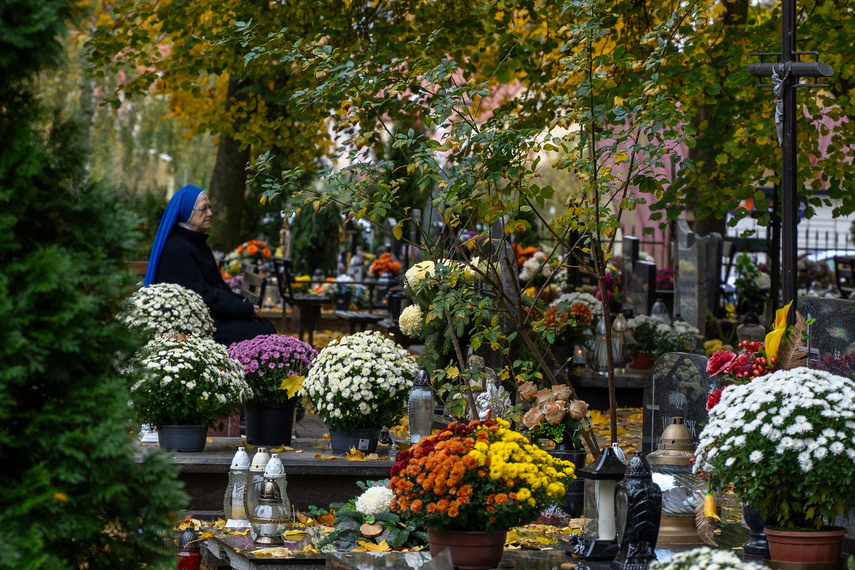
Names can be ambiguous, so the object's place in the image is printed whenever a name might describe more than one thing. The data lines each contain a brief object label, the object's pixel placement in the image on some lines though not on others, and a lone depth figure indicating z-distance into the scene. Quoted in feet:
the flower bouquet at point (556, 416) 38.78
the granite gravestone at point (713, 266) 104.06
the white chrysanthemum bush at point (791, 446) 26.76
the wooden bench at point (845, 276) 123.18
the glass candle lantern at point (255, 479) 34.88
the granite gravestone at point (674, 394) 43.73
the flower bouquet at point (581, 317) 74.56
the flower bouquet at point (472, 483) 27.07
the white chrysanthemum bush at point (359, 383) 43.93
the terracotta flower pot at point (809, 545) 27.76
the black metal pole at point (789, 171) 35.60
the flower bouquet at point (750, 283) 107.96
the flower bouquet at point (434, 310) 41.52
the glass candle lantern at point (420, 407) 44.65
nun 56.90
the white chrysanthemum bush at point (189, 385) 42.14
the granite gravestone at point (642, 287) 96.64
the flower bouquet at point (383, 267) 115.65
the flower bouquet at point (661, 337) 78.54
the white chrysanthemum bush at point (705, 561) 21.33
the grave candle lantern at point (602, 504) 30.22
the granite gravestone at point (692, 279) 88.94
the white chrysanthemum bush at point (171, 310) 50.60
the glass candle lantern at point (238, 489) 37.19
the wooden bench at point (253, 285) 81.46
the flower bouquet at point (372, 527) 33.63
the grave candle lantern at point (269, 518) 33.76
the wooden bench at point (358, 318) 90.94
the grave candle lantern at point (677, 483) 32.40
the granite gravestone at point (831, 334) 39.34
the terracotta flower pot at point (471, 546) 27.43
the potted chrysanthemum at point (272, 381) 46.57
